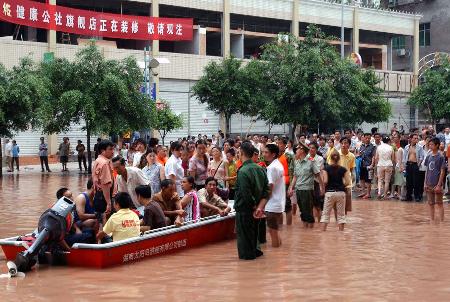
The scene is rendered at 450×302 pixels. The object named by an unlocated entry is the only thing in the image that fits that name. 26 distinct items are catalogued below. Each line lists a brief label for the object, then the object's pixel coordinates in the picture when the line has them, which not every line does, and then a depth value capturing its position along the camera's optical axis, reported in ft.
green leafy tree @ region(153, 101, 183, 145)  132.78
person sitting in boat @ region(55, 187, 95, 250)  36.00
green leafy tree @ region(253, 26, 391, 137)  120.47
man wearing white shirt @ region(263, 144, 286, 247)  41.37
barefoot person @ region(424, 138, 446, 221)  53.26
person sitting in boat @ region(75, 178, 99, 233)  38.06
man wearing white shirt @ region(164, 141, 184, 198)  45.93
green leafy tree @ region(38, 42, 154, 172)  106.22
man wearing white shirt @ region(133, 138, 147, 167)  52.29
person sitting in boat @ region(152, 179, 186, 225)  40.91
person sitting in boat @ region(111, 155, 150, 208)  41.83
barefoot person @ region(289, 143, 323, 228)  49.98
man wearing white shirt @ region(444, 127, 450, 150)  80.40
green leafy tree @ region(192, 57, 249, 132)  131.03
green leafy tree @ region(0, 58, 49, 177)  98.37
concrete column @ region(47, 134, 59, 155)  138.41
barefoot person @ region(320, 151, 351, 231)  48.21
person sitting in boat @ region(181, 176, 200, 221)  42.52
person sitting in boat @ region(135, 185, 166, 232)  39.52
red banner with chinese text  125.59
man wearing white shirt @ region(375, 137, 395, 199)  70.23
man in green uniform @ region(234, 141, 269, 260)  37.91
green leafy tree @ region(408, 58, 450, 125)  153.89
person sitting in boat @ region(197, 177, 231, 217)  44.05
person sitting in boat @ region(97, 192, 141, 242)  36.01
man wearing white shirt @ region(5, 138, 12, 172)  115.44
